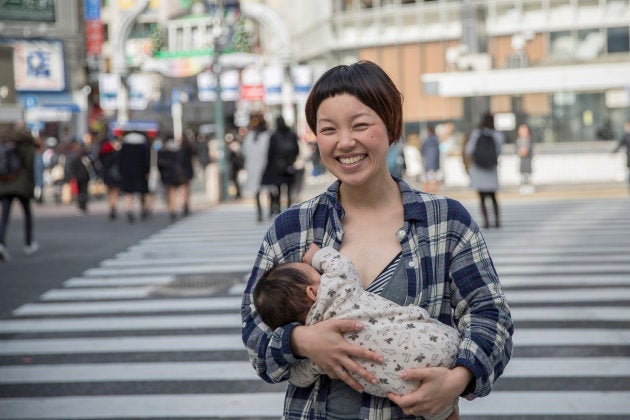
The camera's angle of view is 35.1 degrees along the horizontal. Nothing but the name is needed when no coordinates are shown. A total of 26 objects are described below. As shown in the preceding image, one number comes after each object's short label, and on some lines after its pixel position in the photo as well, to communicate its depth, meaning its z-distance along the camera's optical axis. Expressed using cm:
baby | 250
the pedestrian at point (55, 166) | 2883
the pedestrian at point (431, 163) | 2680
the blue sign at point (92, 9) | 5494
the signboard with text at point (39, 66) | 4775
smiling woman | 262
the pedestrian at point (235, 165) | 2766
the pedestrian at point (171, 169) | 2134
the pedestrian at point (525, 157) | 2480
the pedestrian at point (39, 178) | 2880
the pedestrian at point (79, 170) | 2392
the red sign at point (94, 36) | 5744
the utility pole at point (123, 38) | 3791
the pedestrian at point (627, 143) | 2191
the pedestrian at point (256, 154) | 1919
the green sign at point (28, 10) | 4125
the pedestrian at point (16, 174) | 1477
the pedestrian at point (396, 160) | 2173
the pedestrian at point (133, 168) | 2097
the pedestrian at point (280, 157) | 1841
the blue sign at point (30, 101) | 3603
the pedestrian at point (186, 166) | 2162
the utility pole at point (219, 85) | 2619
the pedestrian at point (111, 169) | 2186
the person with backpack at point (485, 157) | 1587
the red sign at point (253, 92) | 3950
